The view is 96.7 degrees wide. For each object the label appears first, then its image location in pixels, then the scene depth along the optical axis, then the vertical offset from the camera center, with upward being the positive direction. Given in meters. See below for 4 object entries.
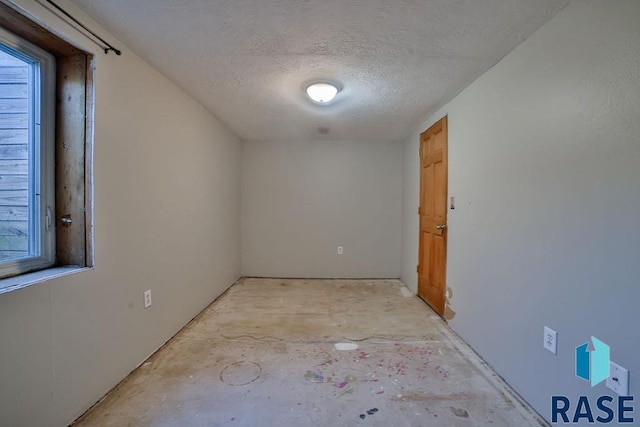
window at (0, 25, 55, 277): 1.30 +0.24
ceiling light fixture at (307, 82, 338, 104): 2.24 +0.96
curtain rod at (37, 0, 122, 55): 1.33 +0.93
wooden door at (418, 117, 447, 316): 2.76 -0.05
